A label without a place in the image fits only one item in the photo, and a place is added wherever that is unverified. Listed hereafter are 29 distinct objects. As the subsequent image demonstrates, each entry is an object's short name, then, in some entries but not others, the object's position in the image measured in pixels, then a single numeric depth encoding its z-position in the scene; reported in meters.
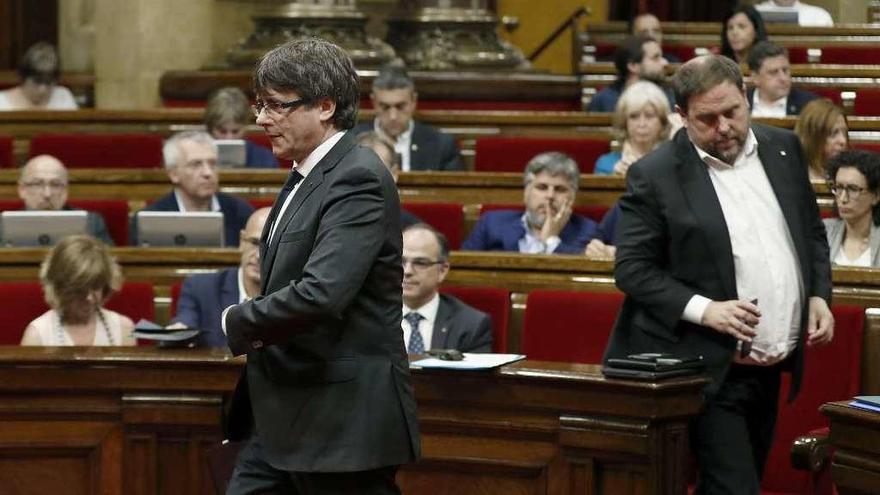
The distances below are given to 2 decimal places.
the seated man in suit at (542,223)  11.44
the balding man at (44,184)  12.08
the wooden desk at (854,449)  6.21
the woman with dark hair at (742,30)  17.48
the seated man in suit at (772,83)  15.09
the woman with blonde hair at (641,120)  12.92
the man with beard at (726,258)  7.00
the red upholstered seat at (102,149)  15.48
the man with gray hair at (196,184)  12.20
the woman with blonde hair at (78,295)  9.19
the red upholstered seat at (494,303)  9.46
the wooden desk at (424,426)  6.79
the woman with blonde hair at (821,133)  12.09
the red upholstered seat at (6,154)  15.39
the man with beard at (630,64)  16.48
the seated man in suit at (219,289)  9.33
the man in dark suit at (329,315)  5.55
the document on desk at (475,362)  6.98
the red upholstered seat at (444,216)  11.95
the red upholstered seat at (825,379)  8.37
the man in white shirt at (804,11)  21.64
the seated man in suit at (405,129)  14.15
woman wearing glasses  10.11
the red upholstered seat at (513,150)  14.72
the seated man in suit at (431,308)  8.90
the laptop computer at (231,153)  14.02
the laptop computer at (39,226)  11.05
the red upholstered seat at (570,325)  9.05
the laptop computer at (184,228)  10.97
